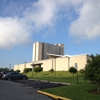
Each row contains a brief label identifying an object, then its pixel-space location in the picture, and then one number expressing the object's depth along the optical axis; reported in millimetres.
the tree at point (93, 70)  8132
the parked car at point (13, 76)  19579
